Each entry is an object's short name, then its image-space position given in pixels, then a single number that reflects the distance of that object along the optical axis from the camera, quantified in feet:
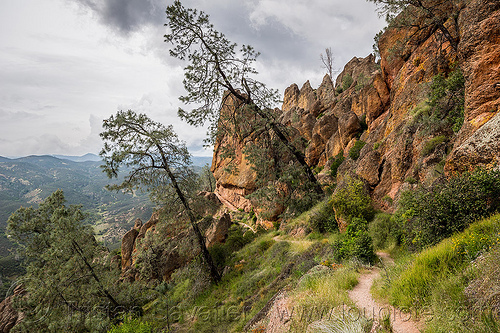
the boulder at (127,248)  88.28
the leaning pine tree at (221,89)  33.71
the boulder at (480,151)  16.05
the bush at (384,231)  24.98
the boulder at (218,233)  65.82
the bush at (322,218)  38.56
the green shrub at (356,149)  62.00
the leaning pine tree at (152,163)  31.91
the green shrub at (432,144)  28.02
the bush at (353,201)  32.65
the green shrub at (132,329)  25.97
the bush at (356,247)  22.24
